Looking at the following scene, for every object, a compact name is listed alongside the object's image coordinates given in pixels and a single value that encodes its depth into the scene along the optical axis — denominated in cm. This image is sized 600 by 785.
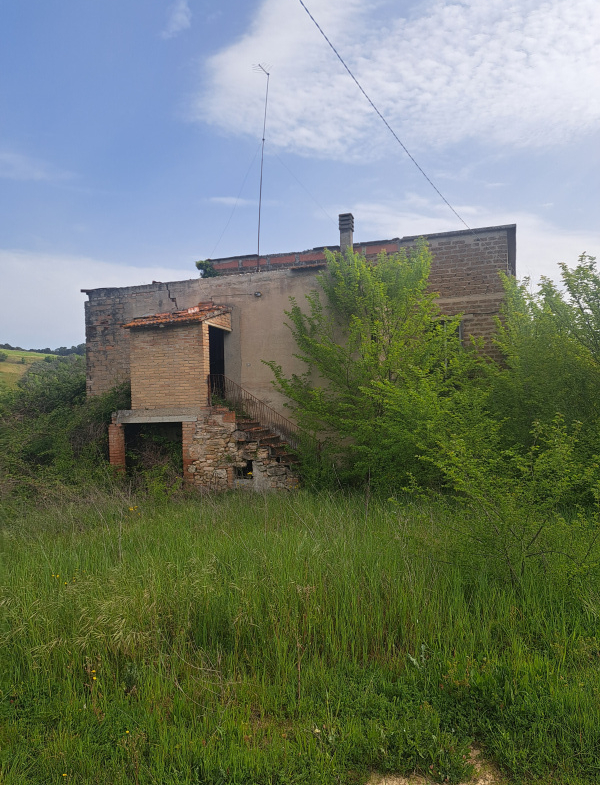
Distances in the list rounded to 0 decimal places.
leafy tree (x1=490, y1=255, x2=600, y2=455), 828
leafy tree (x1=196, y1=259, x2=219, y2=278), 2553
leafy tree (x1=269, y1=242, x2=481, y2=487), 976
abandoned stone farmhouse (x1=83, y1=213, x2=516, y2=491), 1248
